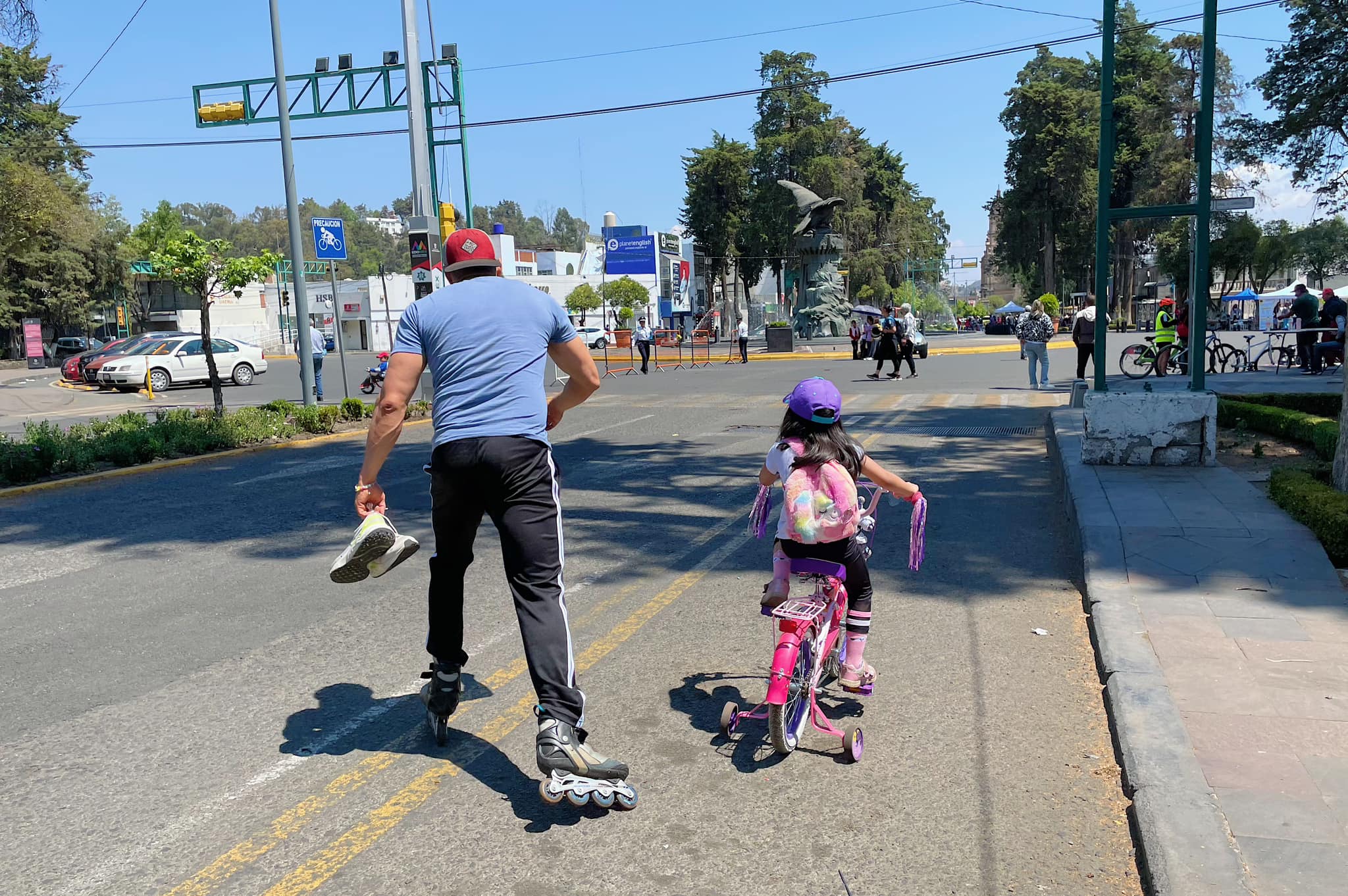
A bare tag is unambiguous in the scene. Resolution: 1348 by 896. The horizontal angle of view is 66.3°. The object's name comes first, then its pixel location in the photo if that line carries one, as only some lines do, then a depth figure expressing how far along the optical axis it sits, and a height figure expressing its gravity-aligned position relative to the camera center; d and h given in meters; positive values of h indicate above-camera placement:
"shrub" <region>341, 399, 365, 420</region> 16.22 -1.40
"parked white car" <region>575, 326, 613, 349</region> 53.35 -1.35
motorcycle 23.28 -1.43
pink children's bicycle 3.79 -1.34
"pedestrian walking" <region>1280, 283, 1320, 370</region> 19.34 -0.54
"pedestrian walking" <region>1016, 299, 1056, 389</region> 18.86 -0.68
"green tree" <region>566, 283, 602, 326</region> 85.38 +1.03
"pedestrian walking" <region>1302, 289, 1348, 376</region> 19.20 -1.00
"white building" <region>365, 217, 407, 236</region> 168.52 +15.56
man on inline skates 3.58 -0.46
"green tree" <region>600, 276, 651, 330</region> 83.50 +1.35
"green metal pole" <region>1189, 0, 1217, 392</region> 8.95 +0.74
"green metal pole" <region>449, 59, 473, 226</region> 21.08 +3.86
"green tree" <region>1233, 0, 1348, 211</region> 34.06 +6.61
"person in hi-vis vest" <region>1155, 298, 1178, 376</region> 17.66 -0.73
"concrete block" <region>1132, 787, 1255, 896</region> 2.90 -1.65
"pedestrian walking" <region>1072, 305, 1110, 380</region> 18.45 -0.72
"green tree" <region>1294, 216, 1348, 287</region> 55.59 +2.31
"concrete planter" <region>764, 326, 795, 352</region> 39.05 -1.30
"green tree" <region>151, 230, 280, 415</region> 15.76 +0.89
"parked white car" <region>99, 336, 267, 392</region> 28.23 -1.06
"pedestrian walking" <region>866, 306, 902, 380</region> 23.25 -0.98
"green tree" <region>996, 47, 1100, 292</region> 65.62 +8.07
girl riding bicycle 4.02 -0.65
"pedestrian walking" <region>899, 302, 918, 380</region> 23.58 -0.78
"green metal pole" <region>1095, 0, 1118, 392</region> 9.66 +1.16
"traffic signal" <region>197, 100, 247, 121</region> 22.66 +4.65
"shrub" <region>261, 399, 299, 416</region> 15.31 -1.26
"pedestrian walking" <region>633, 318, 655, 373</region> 28.84 -0.87
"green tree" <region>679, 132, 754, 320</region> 76.94 +8.50
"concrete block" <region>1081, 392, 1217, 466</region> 9.28 -1.23
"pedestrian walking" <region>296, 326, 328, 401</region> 21.48 -0.65
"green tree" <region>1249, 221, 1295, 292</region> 54.66 +1.99
